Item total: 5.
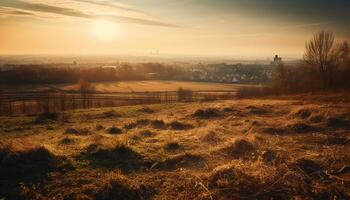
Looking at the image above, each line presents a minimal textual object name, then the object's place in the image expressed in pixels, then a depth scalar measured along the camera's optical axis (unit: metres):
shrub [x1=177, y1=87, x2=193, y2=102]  55.14
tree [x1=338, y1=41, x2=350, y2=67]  54.00
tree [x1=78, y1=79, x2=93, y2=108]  61.58
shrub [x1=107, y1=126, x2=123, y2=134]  17.58
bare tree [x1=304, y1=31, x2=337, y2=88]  55.06
